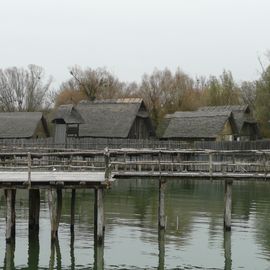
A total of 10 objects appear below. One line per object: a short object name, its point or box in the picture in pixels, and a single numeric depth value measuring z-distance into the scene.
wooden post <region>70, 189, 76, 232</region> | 25.41
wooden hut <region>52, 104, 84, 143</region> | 57.53
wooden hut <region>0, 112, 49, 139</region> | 63.66
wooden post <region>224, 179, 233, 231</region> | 25.20
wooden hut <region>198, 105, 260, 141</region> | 67.75
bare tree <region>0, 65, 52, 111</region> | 96.44
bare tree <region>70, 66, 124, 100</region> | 89.94
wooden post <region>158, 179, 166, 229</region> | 25.16
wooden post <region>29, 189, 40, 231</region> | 25.30
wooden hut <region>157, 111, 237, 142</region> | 63.31
